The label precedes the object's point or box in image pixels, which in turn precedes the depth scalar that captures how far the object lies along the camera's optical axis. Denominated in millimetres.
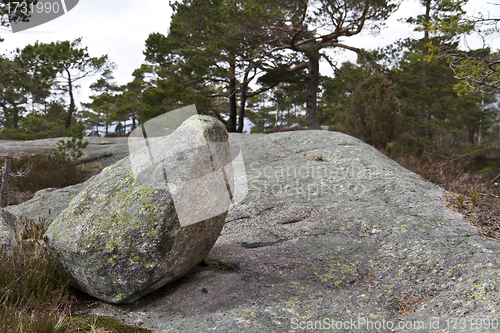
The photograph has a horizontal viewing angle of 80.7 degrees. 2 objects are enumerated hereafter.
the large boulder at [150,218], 2471
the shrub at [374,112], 10680
